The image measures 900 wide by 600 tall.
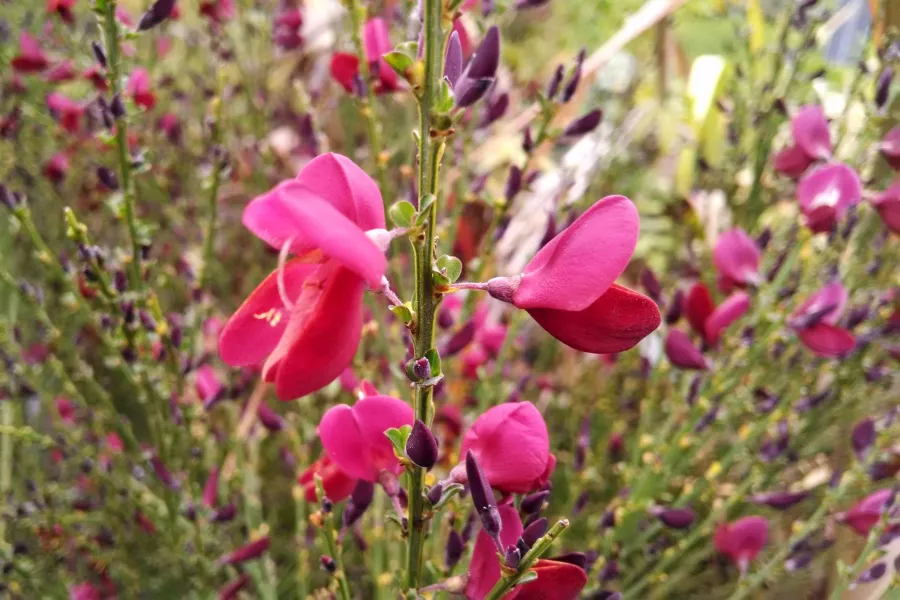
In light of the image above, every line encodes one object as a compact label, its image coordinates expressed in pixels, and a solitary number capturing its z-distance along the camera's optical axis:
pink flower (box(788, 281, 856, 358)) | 0.23
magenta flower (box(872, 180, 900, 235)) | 0.24
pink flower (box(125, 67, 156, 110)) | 0.32
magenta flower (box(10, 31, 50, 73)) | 0.35
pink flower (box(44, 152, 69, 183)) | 0.38
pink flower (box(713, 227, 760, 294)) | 0.26
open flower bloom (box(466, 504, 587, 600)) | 0.16
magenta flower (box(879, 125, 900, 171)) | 0.26
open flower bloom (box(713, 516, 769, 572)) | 0.26
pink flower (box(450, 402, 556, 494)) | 0.16
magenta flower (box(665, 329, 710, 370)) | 0.25
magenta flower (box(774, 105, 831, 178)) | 0.26
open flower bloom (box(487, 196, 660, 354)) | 0.14
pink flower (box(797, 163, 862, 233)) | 0.23
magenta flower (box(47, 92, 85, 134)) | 0.36
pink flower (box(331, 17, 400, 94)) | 0.24
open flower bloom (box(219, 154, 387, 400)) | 0.14
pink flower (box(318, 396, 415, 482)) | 0.17
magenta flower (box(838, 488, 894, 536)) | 0.22
